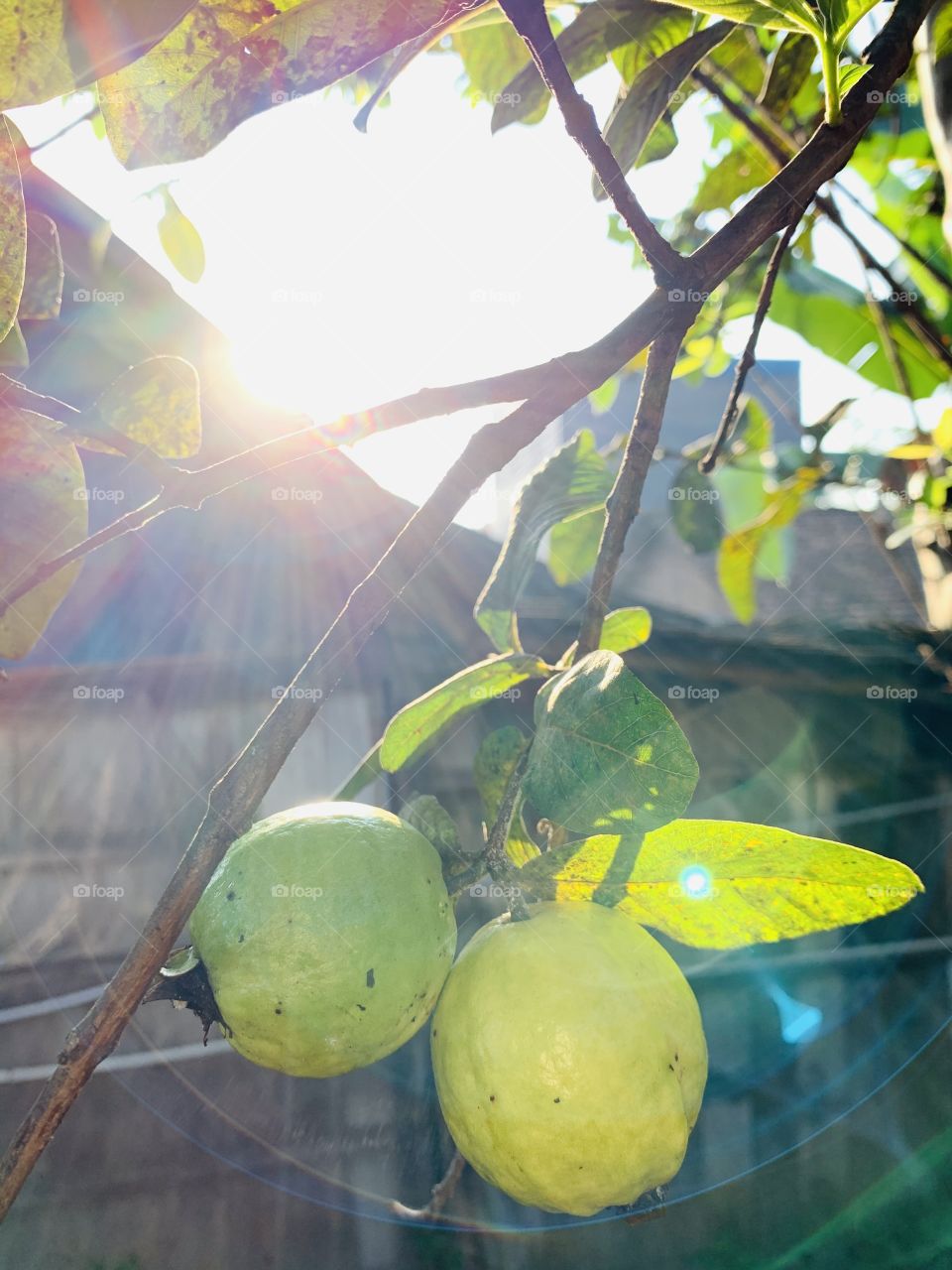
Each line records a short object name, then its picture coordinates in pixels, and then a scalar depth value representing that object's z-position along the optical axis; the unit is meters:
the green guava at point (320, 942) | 0.20
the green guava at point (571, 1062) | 0.21
